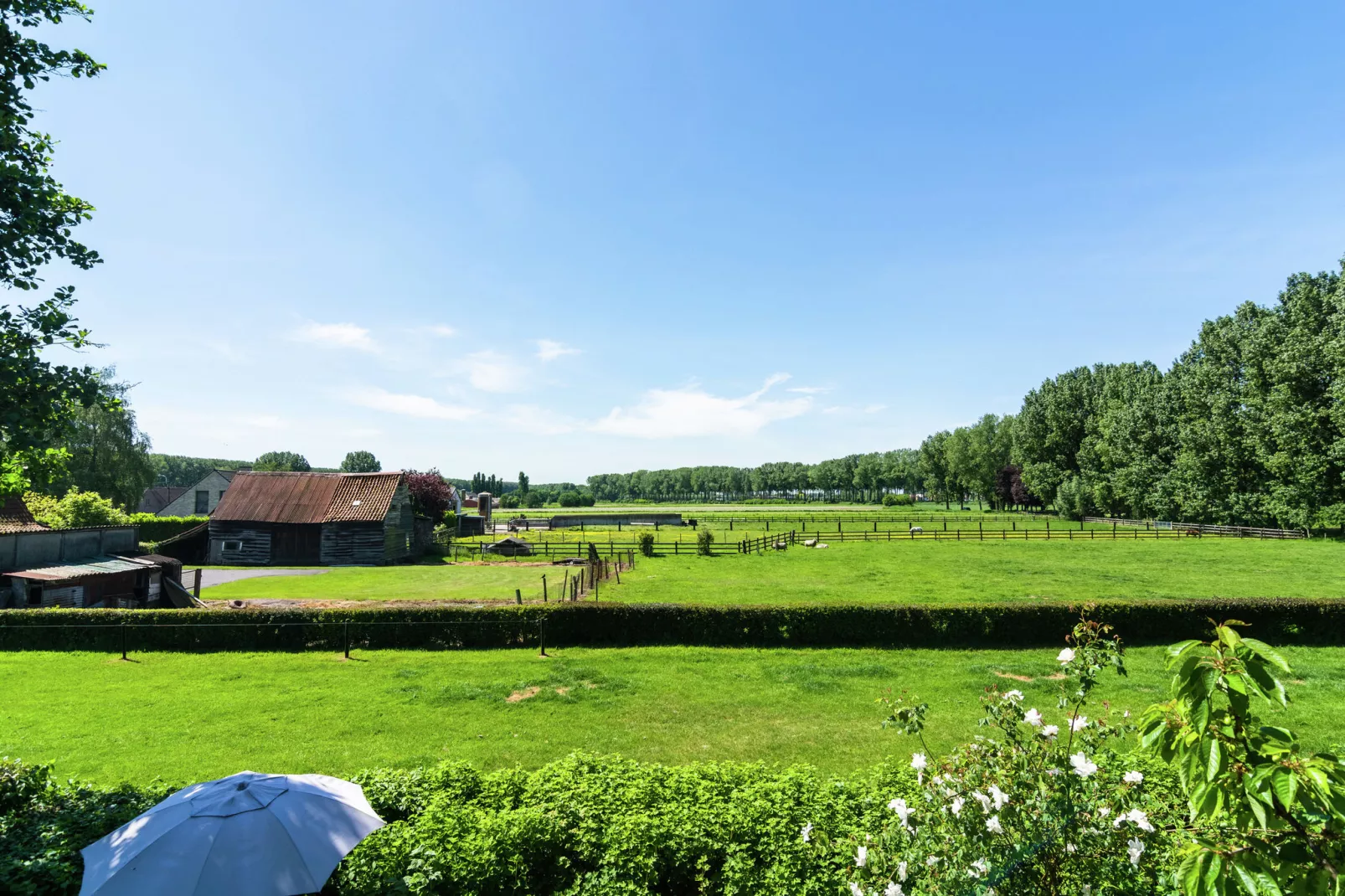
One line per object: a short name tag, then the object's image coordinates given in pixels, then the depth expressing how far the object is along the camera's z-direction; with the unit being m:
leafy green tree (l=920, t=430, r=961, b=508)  124.69
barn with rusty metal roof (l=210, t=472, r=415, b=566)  42.31
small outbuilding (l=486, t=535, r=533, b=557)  47.28
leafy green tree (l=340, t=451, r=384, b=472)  151.38
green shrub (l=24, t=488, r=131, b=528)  37.88
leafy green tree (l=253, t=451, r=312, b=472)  141.75
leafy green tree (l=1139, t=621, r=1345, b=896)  2.48
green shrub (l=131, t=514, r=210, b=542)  51.84
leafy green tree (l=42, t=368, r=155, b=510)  51.00
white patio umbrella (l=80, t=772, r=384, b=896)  4.65
